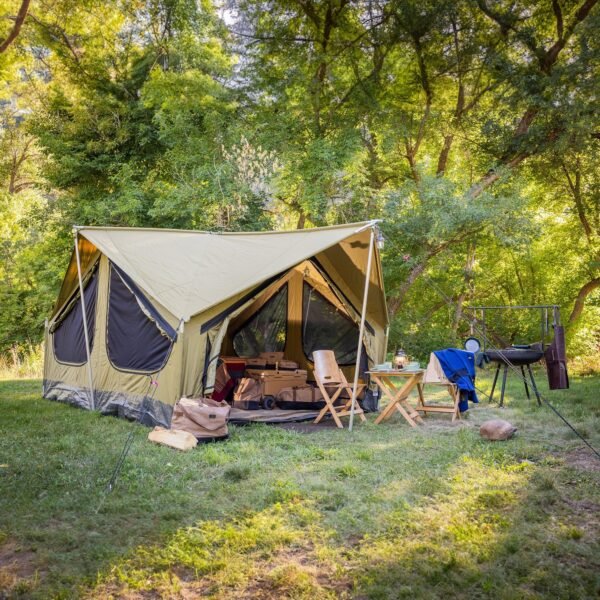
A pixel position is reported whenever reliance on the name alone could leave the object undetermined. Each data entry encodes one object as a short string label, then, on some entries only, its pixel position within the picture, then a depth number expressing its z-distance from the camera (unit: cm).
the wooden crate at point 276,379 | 631
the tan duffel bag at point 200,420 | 461
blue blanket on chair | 557
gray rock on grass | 449
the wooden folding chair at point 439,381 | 556
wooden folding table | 533
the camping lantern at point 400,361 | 569
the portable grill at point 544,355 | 596
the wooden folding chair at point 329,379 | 552
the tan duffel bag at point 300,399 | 629
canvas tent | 530
